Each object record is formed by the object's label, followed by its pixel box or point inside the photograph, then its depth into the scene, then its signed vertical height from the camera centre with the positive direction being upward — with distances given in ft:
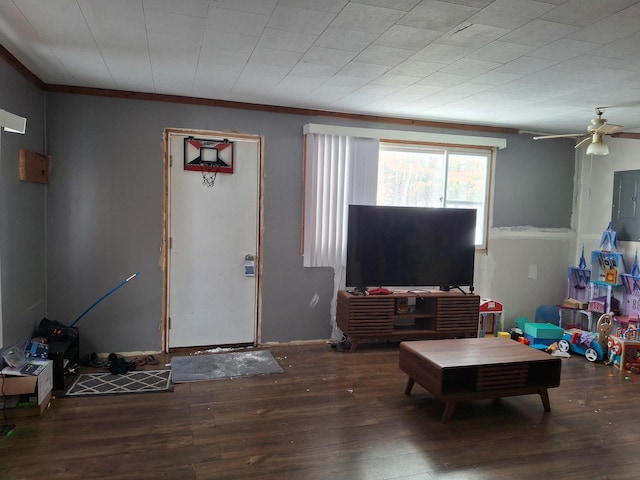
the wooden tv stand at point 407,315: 15.10 -3.28
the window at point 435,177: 16.94 +1.64
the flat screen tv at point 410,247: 15.39 -0.94
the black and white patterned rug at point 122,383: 11.47 -4.57
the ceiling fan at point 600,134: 10.66 +2.24
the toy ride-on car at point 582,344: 15.14 -4.04
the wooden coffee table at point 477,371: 10.18 -3.44
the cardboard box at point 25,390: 9.84 -4.00
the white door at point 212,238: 14.62 -0.84
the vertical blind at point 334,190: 15.71 +0.93
